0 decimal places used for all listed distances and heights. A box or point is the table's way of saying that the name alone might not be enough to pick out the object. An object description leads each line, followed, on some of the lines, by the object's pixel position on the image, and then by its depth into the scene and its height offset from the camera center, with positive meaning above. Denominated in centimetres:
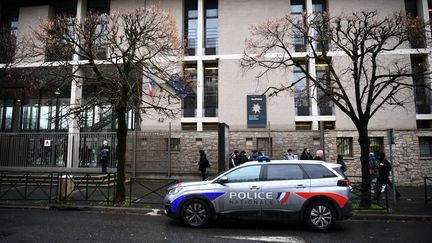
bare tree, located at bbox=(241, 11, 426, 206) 1124 +352
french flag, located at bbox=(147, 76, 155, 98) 2037 +384
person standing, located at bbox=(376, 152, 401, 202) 1279 -92
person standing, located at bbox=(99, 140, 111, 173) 1898 -50
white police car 796 -118
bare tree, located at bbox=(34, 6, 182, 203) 1173 +369
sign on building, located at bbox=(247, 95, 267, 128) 2159 +238
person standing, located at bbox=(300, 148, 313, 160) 1580 -40
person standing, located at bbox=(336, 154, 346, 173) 1439 -57
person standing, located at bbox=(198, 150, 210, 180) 1809 -88
